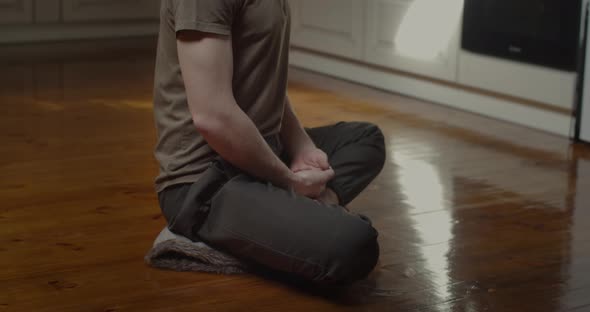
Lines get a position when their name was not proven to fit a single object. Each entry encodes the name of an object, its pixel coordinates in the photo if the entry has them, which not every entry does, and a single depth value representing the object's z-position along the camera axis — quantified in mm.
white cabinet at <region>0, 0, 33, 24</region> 5168
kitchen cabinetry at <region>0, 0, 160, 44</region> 5242
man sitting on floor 1717
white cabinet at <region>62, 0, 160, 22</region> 5418
